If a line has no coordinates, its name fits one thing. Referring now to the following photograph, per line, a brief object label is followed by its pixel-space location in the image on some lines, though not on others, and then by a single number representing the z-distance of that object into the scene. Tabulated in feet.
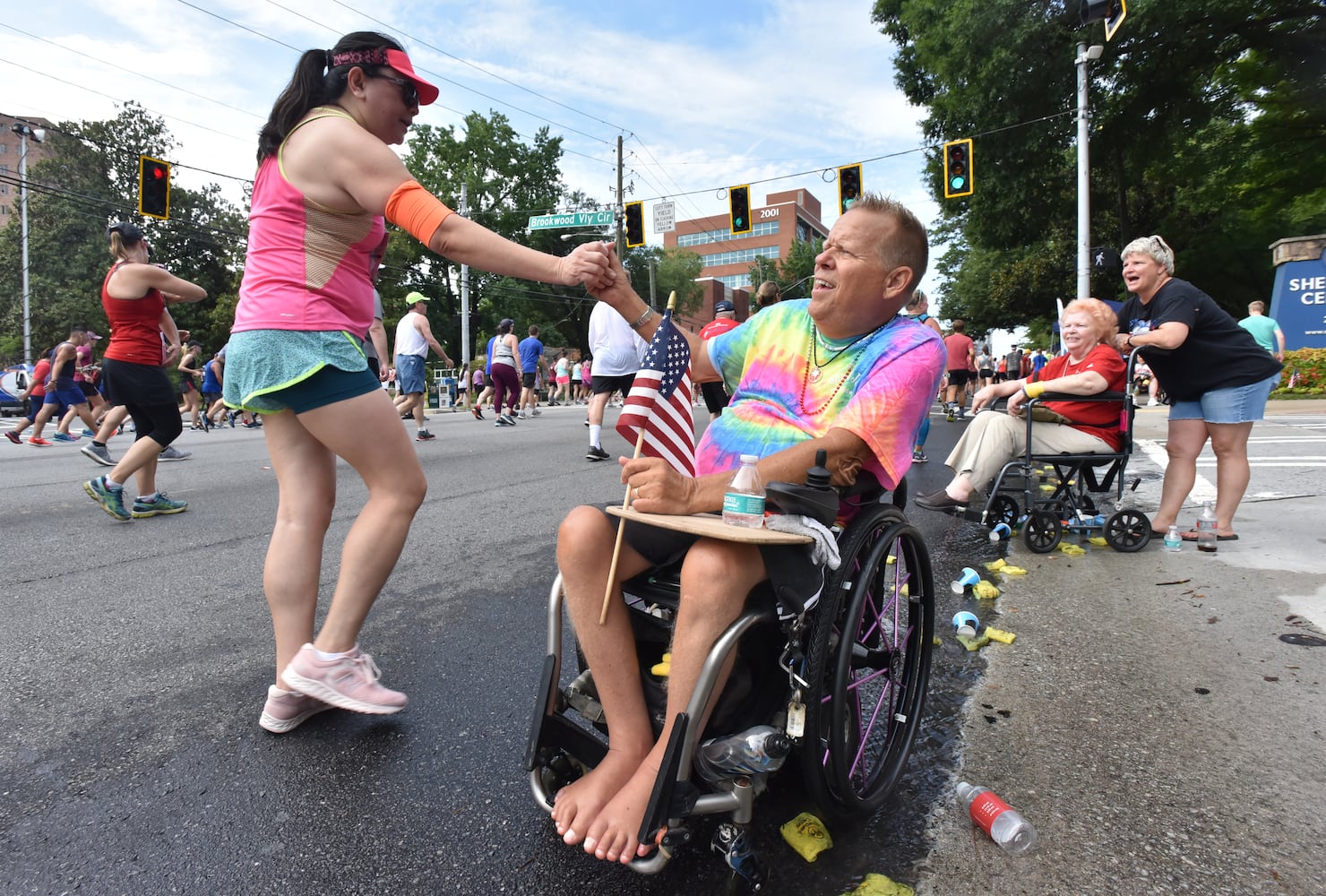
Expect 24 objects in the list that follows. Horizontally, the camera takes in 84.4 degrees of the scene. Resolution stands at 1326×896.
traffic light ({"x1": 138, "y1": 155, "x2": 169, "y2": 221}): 53.42
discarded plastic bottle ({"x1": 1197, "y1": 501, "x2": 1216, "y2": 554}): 13.79
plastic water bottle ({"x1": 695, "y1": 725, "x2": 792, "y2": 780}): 4.74
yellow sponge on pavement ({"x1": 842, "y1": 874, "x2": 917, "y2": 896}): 4.92
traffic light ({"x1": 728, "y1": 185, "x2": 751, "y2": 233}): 65.62
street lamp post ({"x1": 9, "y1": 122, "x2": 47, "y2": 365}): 90.22
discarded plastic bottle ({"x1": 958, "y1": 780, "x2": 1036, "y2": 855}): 5.34
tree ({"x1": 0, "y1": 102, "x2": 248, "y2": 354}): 138.72
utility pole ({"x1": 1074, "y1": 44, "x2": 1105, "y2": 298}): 54.54
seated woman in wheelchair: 13.73
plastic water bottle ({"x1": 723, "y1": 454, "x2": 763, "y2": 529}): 5.30
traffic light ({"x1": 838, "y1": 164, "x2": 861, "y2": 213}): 62.49
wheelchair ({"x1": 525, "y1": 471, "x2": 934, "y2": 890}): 4.77
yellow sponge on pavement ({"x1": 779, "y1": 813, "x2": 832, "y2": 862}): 5.34
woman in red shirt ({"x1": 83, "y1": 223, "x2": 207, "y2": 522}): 15.64
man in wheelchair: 4.99
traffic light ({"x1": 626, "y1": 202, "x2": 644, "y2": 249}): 72.59
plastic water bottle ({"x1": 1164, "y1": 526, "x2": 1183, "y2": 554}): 14.10
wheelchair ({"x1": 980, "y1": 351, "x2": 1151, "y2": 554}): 13.76
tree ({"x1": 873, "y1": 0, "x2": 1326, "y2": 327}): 58.54
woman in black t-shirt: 13.70
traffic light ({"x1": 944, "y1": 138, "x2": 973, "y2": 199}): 53.78
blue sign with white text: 56.34
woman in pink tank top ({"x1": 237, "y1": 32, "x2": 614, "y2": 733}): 6.45
